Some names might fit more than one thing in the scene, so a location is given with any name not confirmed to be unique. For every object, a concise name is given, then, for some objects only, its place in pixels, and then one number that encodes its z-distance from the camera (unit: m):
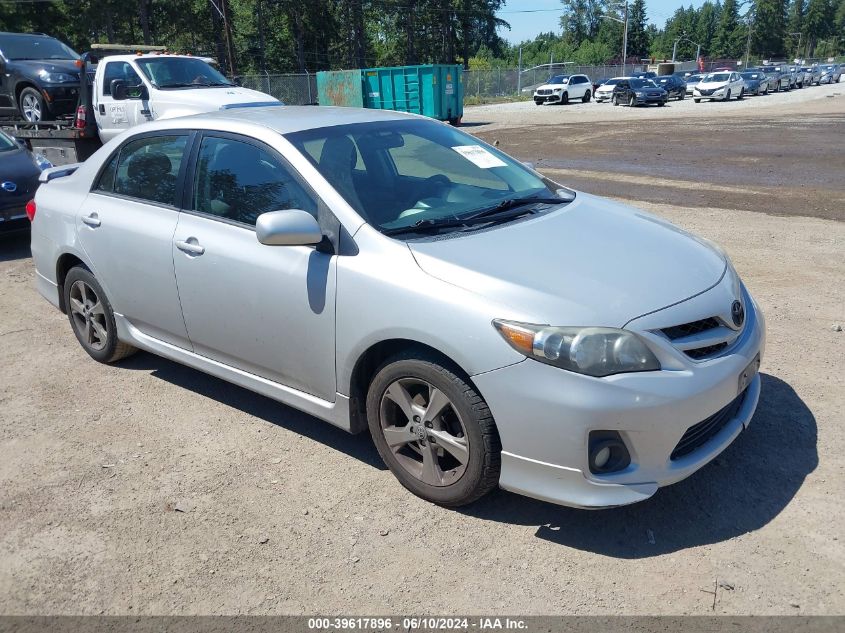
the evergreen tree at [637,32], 114.62
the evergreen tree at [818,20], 136.38
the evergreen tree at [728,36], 129.12
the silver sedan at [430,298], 2.86
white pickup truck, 11.48
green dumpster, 25.77
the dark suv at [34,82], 13.49
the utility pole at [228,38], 34.00
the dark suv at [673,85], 43.40
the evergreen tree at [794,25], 136.12
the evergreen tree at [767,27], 127.81
